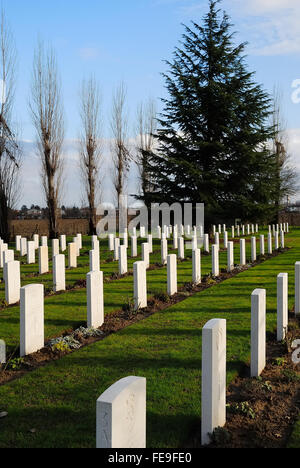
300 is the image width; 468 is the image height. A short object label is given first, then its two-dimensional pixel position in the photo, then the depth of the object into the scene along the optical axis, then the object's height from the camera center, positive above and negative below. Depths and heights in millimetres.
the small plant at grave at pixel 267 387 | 4555 -1765
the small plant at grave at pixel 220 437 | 3555 -1775
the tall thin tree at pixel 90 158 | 30094 +4304
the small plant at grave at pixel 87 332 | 6606 -1704
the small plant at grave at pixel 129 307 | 7988 -1644
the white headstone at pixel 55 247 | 15294 -913
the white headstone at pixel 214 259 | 12312 -1147
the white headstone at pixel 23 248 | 18016 -1090
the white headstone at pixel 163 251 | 14836 -1095
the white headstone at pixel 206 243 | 18188 -1060
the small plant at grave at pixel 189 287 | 10401 -1639
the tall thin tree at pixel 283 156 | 38594 +5609
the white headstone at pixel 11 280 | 8883 -1200
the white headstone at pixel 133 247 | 17500 -1110
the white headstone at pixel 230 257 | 13305 -1202
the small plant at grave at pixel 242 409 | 4001 -1775
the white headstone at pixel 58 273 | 10029 -1193
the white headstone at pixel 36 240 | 18328 -798
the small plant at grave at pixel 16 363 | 5387 -1765
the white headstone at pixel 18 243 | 19323 -968
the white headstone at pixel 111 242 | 19109 -968
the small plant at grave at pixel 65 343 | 5938 -1691
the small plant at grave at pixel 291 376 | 4843 -1780
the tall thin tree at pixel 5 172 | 23031 +2705
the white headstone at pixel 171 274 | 9428 -1213
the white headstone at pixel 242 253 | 14492 -1174
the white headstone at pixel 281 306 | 6297 -1288
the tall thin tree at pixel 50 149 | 25359 +4209
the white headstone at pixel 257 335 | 4965 -1334
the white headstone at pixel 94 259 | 11648 -1056
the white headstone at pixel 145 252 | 12811 -966
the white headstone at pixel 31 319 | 5809 -1322
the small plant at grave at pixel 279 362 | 5337 -1769
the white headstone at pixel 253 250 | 15821 -1179
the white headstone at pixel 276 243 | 19645 -1190
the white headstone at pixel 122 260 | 12461 -1165
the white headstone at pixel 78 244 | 17531 -998
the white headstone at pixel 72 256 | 14422 -1177
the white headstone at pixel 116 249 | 16097 -1098
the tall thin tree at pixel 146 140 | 35938 +6547
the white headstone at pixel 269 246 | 17984 -1219
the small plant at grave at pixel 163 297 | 9094 -1635
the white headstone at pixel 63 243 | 18917 -971
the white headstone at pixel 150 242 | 18334 -967
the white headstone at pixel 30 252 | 15867 -1138
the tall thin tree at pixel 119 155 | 32469 +4778
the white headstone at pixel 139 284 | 8289 -1231
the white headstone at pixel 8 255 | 12575 -962
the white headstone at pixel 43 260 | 13117 -1166
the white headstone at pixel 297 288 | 7676 -1269
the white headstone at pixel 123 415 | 2389 -1102
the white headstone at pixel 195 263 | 10992 -1119
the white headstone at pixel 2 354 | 5406 -1641
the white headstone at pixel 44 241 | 16750 -776
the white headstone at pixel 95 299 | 6949 -1270
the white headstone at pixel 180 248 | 15862 -1066
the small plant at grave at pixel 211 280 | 11312 -1623
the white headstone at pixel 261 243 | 17361 -1060
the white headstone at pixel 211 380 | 3604 -1346
